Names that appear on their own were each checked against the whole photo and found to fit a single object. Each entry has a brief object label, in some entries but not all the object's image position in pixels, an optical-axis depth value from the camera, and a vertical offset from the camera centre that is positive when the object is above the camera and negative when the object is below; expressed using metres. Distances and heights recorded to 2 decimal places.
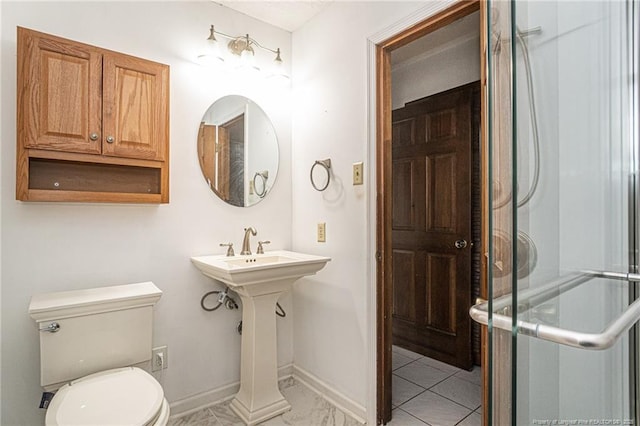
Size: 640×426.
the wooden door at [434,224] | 2.50 -0.10
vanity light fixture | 2.02 +1.04
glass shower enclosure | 0.53 +0.00
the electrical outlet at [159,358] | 1.85 -0.83
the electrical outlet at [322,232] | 2.18 -0.13
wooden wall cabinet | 1.43 +0.43
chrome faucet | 2.14 -0.20
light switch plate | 1.91 +0.23
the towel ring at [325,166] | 2.13 +0.31
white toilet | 1.20 -0.64
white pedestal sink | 1.83 -0.71
